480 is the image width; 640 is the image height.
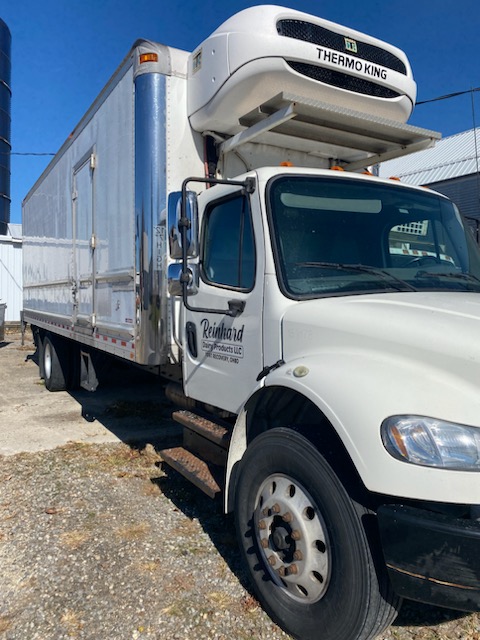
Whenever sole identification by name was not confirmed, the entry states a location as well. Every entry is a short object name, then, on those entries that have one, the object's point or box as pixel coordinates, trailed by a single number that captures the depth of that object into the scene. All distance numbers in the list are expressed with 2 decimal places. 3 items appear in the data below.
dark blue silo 27.23
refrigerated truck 2.04
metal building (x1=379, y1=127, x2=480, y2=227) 19.28
